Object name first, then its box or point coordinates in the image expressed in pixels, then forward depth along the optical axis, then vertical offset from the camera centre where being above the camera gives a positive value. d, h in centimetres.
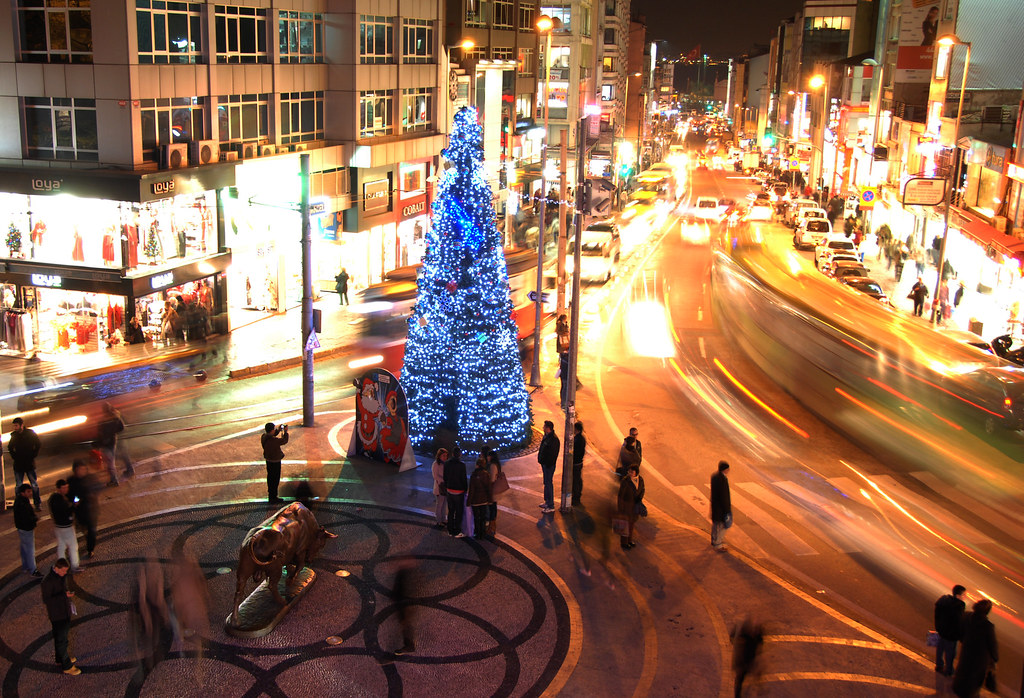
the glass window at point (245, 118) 3244 -58
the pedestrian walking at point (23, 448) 1595 -559
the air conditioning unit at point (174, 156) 2859 -165
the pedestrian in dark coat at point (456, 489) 1569 -599
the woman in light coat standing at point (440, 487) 1602 -605
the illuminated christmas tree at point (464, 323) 1941 -426
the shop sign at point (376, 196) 4016 -374
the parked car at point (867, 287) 3916 -684
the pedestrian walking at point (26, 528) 1338 -580
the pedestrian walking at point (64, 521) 1337 -564
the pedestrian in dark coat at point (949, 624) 1184 -596
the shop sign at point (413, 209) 4425 -465
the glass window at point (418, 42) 4294 +277
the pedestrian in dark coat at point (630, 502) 1561 -610
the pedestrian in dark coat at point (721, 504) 1553 -603
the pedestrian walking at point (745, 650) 1125 -602
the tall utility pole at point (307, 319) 2098 -455
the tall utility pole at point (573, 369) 1711 -458
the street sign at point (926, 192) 3844 -287
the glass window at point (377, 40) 3909 +255
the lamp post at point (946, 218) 3606 -359
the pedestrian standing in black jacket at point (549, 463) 1717 -604
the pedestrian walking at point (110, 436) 1759 -594
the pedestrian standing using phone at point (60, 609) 1134 -578
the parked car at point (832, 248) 4838 -646
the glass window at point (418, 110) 4384 -22
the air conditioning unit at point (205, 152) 3008 -159
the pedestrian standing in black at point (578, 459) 1759 -612
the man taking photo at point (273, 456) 1655 -583
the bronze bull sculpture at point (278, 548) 1263 -576
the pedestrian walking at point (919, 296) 3709 -661
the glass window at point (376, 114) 3994 -41
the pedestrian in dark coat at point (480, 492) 1553 -595
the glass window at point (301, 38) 3556 +234
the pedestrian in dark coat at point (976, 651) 1134 -603
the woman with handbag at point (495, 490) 1576 -599
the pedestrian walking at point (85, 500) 1445 -581
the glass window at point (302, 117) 3600 -55
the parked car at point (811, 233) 5628 -673
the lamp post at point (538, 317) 2575 -534
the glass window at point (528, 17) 5595 +510
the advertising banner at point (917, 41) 5228 +411
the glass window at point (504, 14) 5191 +486
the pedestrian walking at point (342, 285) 3709 -672
